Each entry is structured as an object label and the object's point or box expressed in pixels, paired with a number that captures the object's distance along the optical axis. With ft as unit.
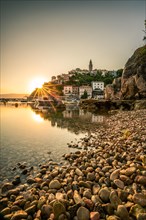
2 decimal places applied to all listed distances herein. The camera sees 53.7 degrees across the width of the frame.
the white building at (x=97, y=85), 342.56
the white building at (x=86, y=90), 326.83
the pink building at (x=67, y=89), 338.56
